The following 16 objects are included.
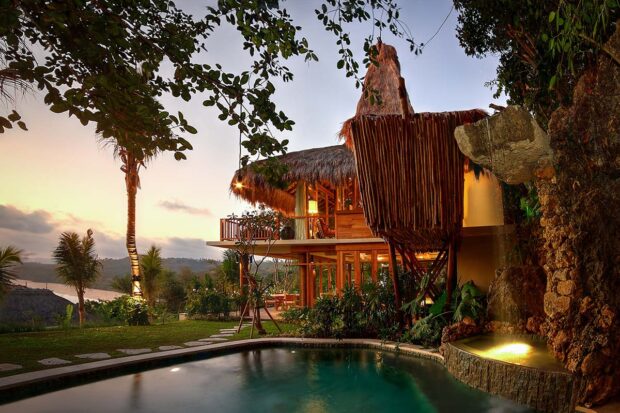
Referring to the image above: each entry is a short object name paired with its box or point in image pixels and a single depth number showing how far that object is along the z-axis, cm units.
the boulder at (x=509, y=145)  503
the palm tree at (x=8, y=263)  1215
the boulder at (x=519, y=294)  627
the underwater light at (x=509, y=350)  537
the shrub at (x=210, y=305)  1520
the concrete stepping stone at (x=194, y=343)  845
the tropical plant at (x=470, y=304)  716
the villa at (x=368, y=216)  732
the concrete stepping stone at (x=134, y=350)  763
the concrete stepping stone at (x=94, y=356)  718
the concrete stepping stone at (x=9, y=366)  609
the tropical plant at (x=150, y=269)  1830
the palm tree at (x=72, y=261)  1568
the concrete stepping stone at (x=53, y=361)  654
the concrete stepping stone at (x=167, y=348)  803
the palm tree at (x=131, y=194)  1473
